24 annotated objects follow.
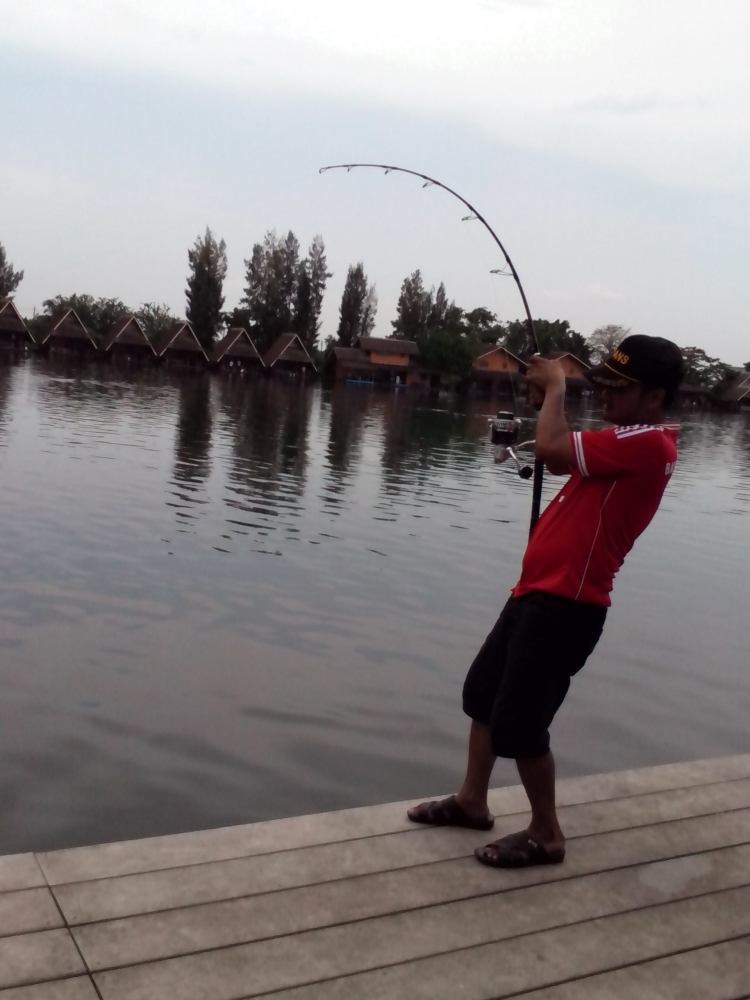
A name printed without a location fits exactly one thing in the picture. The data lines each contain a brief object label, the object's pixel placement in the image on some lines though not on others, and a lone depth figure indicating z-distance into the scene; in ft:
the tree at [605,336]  421.18
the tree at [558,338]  321.52
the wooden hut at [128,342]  274.77
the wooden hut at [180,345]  279.08
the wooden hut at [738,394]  338.42
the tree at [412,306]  335.06
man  10.07
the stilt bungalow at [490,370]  294.66
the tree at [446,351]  291.38
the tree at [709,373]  355.56
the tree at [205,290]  302.37
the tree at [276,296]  315.17
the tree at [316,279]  313.73
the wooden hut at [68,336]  270.67
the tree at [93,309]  349.41
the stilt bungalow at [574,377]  298.04
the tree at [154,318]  387.06
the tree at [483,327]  331.08
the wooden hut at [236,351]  284.61
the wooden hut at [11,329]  265.34
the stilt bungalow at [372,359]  286.87
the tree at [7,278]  318.24
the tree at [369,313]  315.99
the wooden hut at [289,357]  286.25
